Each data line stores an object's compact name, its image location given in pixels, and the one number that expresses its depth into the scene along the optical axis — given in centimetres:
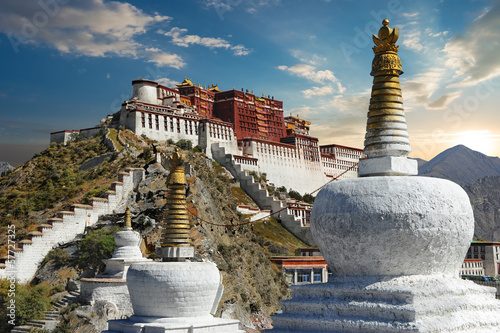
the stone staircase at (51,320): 2909
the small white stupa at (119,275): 2908
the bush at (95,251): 3419
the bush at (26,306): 2961
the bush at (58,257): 3544
